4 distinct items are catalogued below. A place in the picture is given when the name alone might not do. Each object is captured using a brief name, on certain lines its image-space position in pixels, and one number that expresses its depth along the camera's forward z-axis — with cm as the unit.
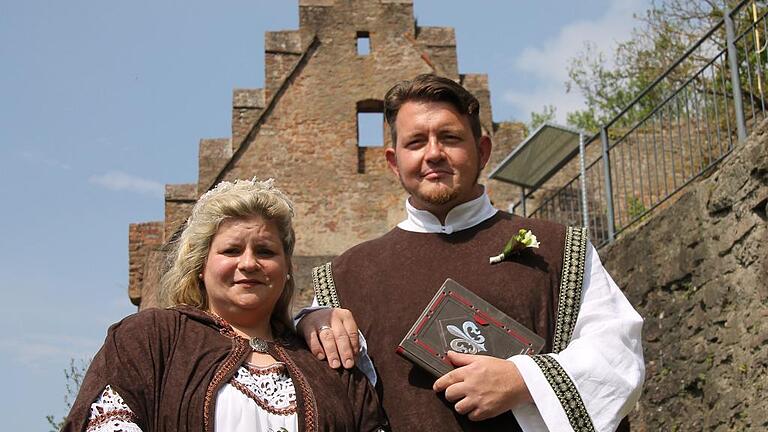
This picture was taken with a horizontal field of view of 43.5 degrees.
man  316
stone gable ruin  1349
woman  285
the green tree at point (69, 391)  1196
